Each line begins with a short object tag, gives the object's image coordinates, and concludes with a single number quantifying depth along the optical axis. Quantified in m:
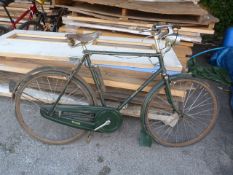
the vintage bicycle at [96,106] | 2.23
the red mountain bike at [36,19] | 3.64
